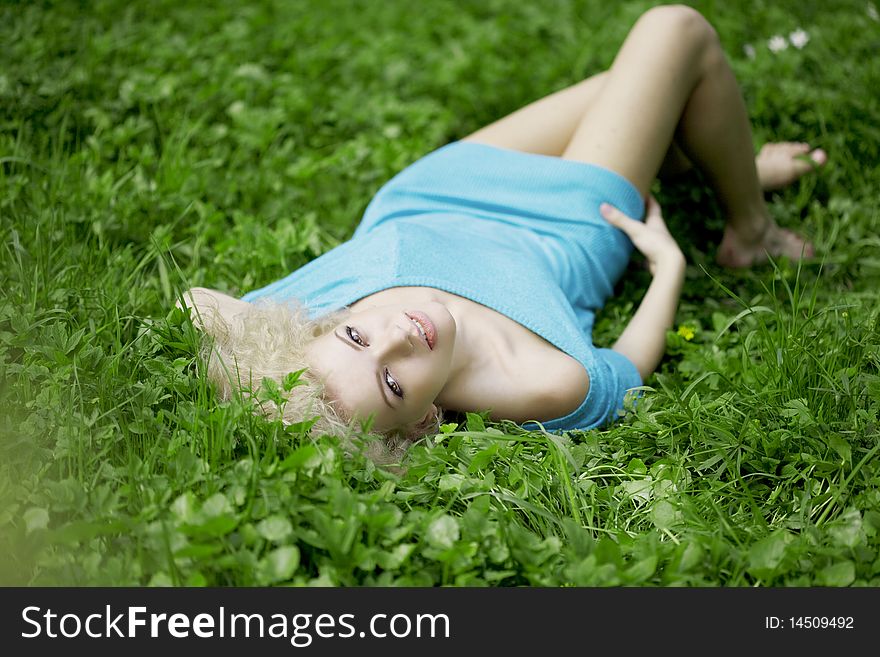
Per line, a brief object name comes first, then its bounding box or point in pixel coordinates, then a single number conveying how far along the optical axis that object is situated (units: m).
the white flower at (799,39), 4.43
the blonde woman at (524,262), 2.42
